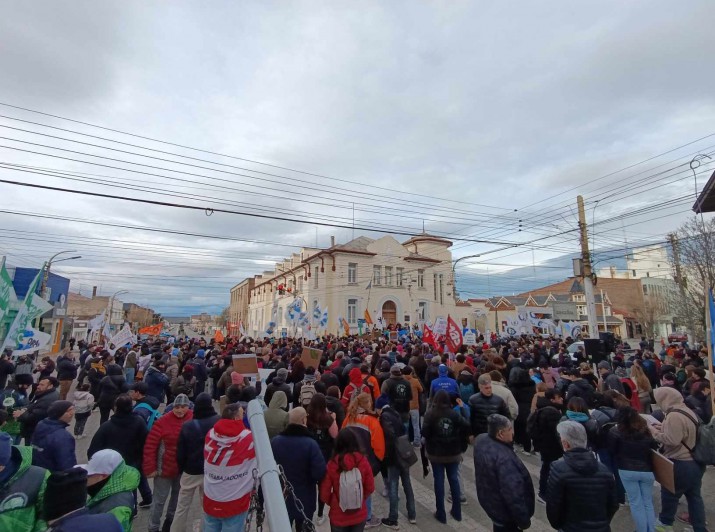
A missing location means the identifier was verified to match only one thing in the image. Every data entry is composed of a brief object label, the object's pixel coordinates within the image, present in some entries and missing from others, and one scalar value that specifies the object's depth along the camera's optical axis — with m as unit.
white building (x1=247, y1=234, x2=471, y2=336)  35.94
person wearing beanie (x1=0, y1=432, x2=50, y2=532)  2.32
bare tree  17.08
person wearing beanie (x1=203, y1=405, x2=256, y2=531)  3.49
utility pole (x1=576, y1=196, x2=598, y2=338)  14.96
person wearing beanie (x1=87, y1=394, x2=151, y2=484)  4.38
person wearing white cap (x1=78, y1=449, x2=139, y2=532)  2.58
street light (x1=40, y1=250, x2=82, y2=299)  21.72
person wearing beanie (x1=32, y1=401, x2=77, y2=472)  3.81
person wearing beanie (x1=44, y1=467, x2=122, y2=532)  1.99
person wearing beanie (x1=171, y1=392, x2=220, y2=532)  4.06
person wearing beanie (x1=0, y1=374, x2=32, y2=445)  5.08
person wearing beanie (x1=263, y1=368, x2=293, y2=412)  6.35
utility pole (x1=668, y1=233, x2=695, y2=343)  18.92
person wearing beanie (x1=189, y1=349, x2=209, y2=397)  10.20
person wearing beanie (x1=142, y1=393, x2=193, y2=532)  4.27
